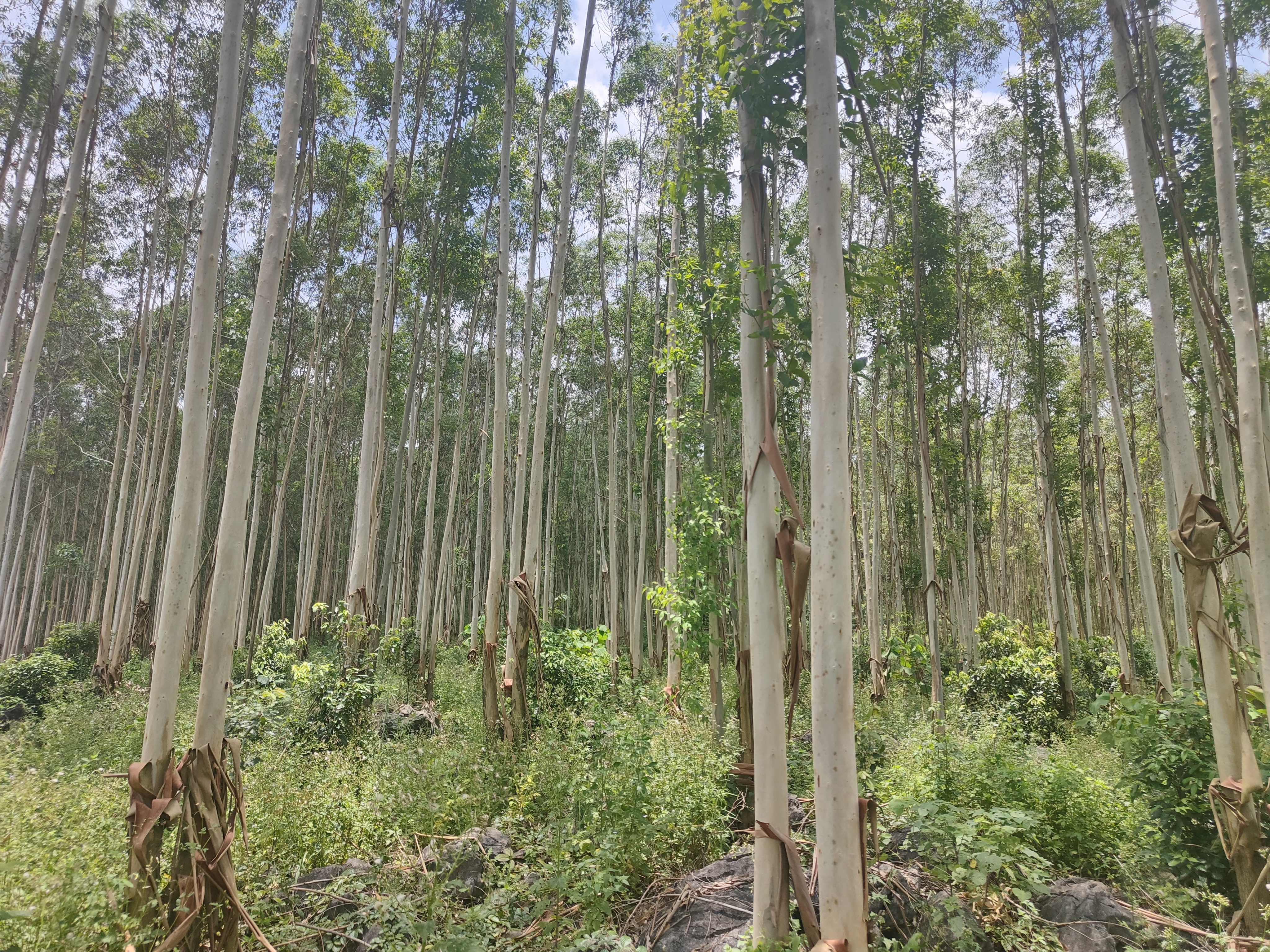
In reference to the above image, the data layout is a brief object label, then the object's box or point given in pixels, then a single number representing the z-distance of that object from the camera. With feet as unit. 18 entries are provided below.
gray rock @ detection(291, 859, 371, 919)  11.95
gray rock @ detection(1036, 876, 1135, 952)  11.26
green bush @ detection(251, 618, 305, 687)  32.40
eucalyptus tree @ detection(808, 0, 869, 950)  7.48
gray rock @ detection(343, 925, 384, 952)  11.05
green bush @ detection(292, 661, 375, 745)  23.34
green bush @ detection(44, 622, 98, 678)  45.27
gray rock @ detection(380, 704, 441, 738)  26.37
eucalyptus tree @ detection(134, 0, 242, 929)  9.34
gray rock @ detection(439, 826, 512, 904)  12.80
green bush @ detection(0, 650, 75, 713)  35.81
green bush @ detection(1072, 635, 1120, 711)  36.50
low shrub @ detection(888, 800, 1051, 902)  11.19
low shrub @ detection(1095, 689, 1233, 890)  12.40
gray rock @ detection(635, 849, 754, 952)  10.94
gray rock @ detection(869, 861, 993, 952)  10.32
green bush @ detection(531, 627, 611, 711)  26.20
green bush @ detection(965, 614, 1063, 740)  31.78
